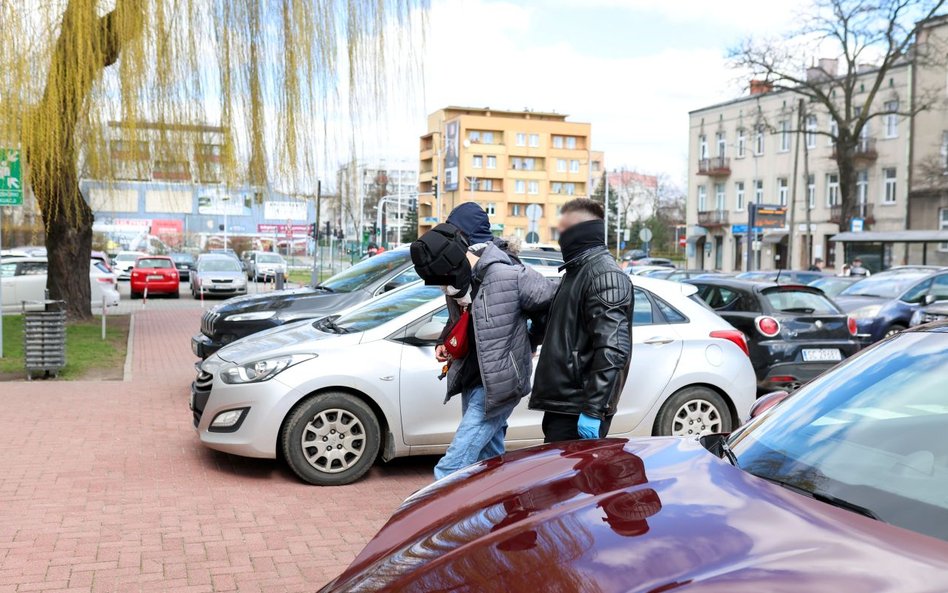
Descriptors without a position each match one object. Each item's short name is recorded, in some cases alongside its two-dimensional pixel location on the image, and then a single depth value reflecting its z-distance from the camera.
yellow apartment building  108.88
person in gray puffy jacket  4.77
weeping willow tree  10.77
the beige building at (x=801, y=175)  48.97
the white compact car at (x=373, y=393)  6.49
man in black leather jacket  4.23
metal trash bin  11.51
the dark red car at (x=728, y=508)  2.07
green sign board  11.22
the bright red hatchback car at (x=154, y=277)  32.62
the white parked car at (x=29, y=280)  23.76
